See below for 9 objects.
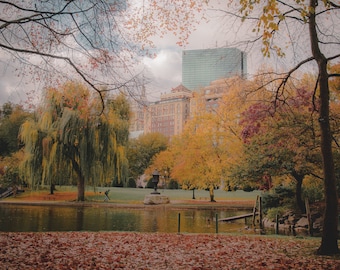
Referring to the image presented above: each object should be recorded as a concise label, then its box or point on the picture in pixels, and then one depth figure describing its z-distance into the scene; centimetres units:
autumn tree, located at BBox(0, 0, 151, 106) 798
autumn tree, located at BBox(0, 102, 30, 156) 4366
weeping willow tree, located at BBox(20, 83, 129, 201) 2689
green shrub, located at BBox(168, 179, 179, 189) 5659
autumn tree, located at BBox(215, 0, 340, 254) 806
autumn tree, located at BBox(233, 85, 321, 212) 1548
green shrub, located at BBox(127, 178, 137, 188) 5531
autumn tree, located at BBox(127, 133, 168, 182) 5801
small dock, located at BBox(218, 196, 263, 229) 1857
